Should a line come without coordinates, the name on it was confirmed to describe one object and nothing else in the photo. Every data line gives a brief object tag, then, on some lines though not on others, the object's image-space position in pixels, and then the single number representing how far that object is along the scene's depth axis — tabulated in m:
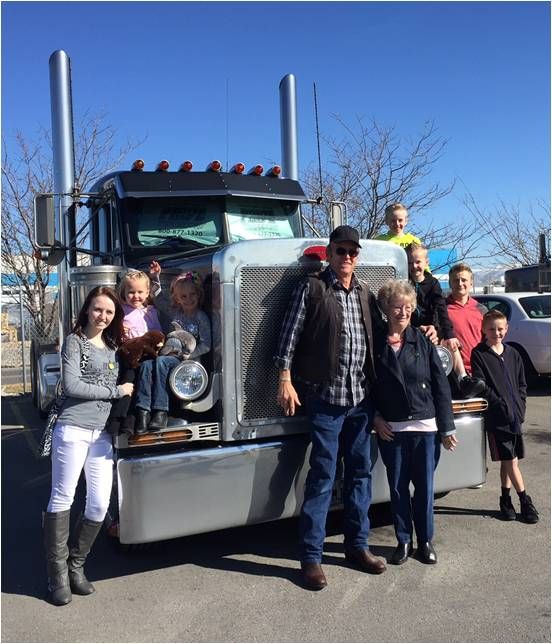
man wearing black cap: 3.91
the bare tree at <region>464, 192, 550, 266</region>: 22.48
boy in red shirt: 5.08
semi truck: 3.75
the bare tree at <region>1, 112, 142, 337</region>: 12.30
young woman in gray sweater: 3.72
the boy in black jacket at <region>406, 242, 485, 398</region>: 4.65
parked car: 10.65
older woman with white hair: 4.06
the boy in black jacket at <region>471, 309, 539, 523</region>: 4.85
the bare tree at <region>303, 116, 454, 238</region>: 12.44
